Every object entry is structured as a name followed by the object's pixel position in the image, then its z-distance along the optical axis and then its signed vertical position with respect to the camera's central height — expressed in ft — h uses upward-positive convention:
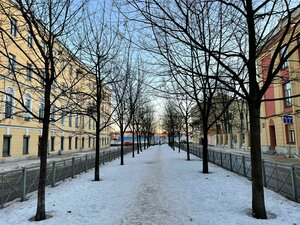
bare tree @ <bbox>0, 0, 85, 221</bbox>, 18.96 +8.06
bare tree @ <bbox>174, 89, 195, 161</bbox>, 70.23 +8.12
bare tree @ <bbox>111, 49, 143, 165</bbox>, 55.06 +11.90
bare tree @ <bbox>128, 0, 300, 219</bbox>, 18.34 +3.34
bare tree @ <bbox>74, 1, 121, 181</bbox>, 36.68 +12.40
